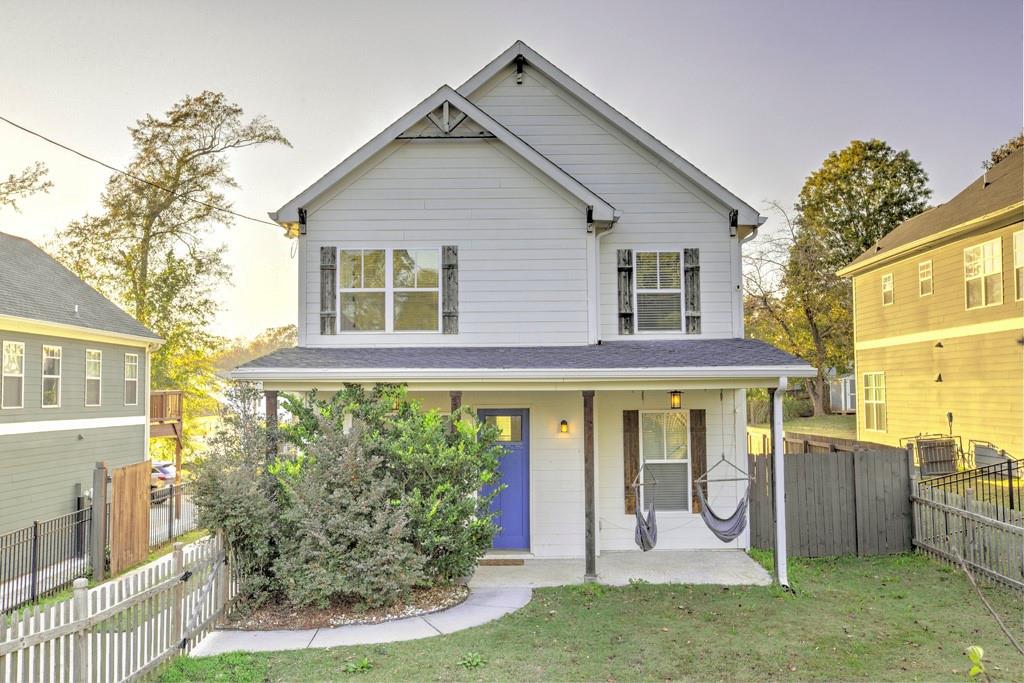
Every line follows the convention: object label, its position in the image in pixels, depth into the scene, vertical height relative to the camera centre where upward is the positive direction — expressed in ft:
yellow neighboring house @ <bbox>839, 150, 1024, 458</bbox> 51.39 +4.94
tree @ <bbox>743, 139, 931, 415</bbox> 100.68 +19.29
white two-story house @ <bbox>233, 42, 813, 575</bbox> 35.68 +4.23
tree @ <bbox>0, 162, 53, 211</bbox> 80.18 +22.72
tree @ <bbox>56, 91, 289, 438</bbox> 83.71 +18.08
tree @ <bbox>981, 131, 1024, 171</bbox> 96.41 +31.40
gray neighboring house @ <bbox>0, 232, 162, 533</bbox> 45.32 +0.37
